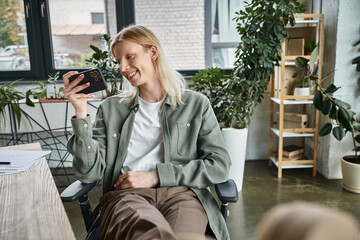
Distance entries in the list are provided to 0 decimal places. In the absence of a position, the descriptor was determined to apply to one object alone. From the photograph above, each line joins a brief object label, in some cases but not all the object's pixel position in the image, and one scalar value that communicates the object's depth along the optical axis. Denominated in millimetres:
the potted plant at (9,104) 3121
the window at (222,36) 4109
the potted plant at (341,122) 2912
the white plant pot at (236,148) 2990
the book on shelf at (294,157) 3492
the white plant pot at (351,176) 2959
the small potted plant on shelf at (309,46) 3213
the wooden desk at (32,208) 904
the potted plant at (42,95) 3196
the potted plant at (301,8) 3211
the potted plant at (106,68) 3182
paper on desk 1459
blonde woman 1471
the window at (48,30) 3686
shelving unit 3164
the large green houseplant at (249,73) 2941
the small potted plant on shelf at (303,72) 2997
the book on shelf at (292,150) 3484
